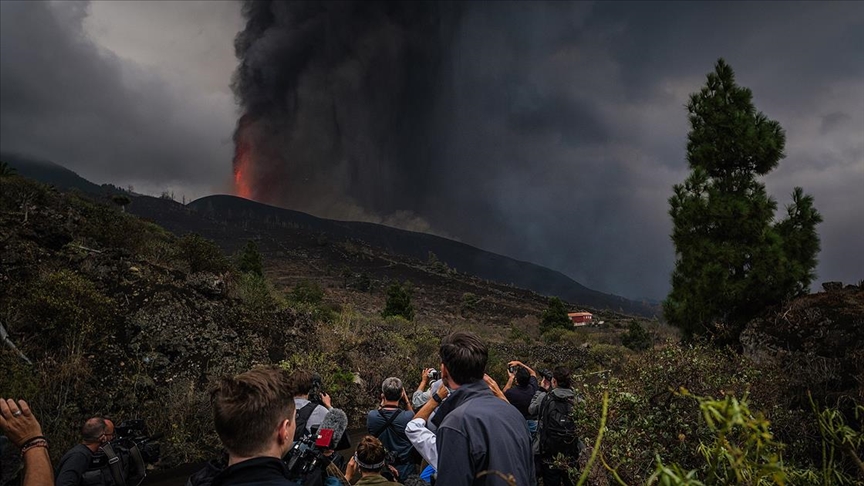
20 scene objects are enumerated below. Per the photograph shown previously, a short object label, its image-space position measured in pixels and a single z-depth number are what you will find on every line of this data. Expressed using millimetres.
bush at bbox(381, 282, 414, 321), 29531
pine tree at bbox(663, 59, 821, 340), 8320
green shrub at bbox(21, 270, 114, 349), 7766
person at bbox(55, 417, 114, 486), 3771
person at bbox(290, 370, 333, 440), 4012
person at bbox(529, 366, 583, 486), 5070
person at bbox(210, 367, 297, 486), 1729
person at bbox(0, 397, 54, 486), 1942
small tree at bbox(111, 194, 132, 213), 29419
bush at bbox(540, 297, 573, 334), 35344
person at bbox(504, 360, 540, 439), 5926
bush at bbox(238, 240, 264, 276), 28328
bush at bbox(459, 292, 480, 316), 52647
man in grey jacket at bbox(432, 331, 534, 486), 2211
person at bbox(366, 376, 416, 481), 4609
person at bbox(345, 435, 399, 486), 3570
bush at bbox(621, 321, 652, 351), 29445
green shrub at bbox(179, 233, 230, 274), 13953
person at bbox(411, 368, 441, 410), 4922
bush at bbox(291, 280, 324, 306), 22141
